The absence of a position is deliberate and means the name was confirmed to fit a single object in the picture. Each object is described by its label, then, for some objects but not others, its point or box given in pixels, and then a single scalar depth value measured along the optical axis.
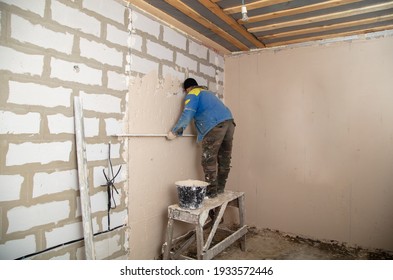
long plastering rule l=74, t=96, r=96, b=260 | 1.82
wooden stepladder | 2.23
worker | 2.71
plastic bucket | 2.29
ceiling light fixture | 2.05
